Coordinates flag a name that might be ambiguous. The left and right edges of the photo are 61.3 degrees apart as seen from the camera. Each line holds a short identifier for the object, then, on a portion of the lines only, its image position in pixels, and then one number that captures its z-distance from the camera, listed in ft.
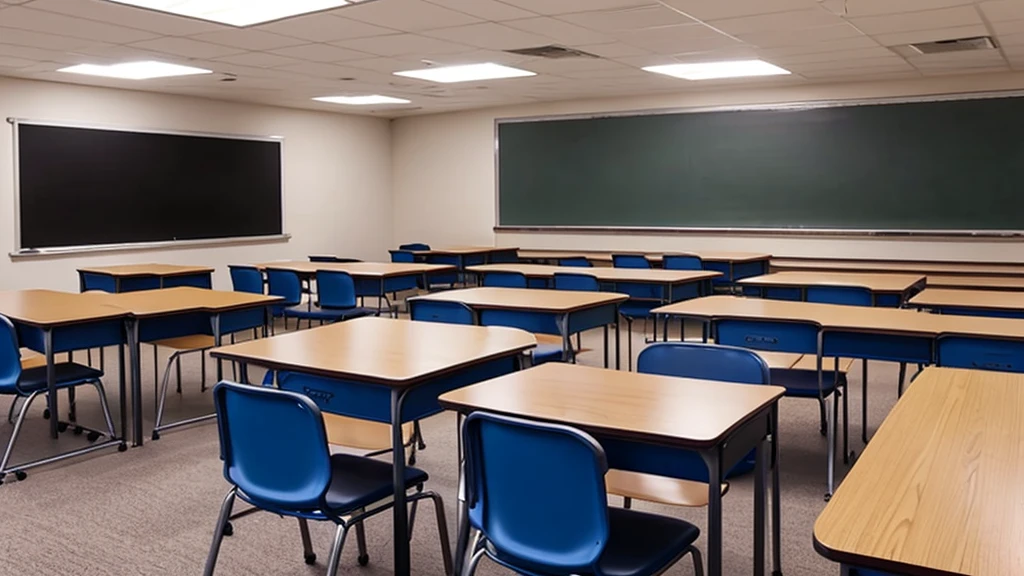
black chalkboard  27.30
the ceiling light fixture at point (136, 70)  25.19
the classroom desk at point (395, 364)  8.77
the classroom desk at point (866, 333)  11.32
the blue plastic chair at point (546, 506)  6.23
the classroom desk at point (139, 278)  22.80
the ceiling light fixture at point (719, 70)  26.50
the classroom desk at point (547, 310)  14.80
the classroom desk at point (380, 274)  22.85
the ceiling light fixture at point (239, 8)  17.52
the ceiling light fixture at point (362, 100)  33.44
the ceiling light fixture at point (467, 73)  26.53
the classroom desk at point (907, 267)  25.84
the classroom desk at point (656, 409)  6.63
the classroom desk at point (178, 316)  14.70
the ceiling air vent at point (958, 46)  22.09
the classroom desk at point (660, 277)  20.07
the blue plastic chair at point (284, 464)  7.54
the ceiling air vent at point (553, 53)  22.95
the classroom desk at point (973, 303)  14.40
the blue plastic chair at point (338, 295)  22.63
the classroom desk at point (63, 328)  13.57
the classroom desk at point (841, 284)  17.83
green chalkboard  27.91
